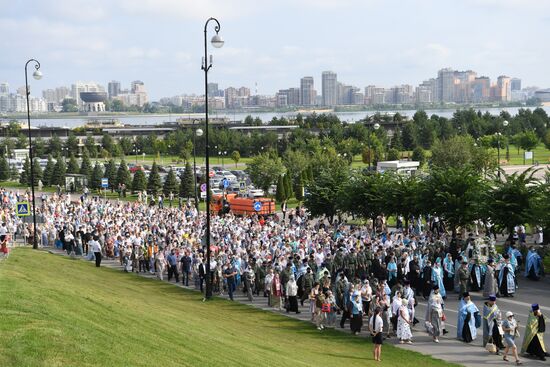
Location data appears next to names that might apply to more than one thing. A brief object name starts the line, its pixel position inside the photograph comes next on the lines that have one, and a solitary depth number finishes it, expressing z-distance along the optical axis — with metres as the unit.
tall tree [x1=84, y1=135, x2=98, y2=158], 106.97
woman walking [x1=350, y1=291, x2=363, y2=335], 19.59
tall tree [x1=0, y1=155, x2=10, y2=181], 80.56
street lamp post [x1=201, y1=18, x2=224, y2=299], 22.08
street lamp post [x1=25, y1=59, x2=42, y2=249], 31.45
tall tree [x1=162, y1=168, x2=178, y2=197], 62.84
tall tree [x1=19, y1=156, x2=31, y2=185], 75.59
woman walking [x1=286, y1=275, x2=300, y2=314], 22.30
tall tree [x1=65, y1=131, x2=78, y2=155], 106.76
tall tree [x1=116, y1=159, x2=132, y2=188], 67.75
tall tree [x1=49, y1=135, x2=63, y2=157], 105.00
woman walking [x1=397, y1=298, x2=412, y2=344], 18.62
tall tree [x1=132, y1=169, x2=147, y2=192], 66.38
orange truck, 47.19
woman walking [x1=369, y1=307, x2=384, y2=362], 16.95
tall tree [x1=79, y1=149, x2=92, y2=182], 75.38
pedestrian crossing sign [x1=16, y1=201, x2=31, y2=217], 30.61
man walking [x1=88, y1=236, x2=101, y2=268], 30.58
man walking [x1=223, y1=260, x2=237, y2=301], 24.47
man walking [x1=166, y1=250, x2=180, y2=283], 28.33
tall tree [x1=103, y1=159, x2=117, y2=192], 69.00
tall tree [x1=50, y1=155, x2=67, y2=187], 75.25
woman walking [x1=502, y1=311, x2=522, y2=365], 16.78
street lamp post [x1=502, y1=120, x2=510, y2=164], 87.69
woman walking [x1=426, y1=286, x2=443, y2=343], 18.86
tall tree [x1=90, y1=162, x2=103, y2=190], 70.06
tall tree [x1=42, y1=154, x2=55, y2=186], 76.00
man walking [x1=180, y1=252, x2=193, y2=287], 27.34
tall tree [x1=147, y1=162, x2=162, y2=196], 65.19
